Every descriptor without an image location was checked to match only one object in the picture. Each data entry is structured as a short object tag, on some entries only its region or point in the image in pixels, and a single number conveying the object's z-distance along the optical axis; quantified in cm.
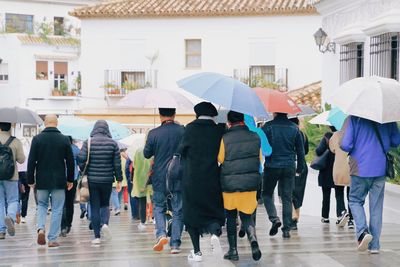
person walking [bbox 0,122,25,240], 1347
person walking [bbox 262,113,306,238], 1232
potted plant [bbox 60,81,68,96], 5103
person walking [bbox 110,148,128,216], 1865
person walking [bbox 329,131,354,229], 1351
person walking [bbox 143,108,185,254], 1141
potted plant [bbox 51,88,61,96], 5097
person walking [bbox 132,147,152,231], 1516
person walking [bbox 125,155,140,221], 1705
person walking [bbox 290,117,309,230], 1423
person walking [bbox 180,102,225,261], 1030
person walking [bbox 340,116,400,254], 1058
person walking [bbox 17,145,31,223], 1696
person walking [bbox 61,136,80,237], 1375
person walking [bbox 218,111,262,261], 1018
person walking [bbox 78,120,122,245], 1245
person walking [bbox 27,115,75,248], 1230
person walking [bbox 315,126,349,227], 1408
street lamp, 2283
